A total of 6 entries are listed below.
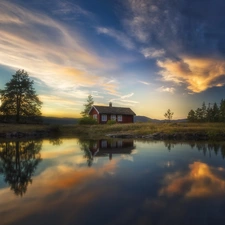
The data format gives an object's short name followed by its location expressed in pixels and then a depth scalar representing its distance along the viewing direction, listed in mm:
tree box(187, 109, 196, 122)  73281
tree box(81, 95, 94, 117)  68000
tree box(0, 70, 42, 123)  46612
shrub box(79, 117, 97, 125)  49375
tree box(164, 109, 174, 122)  67875
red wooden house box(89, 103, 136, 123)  55188
